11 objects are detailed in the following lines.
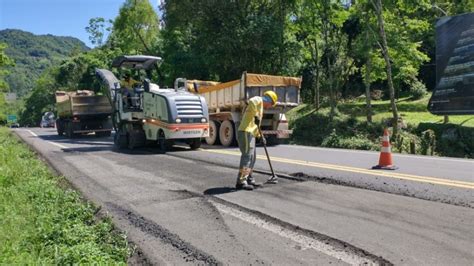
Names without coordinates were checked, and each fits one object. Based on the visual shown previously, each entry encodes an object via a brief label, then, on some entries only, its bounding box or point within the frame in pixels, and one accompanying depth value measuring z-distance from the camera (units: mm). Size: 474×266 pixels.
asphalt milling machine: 15180
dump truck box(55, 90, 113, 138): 25297
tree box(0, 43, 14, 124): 21828
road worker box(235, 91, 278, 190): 8367
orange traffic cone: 9898
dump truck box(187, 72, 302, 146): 16859
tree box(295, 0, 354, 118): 23031
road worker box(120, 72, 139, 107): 17141
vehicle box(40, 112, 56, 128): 52988
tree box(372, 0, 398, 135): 18938
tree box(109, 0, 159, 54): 41156
